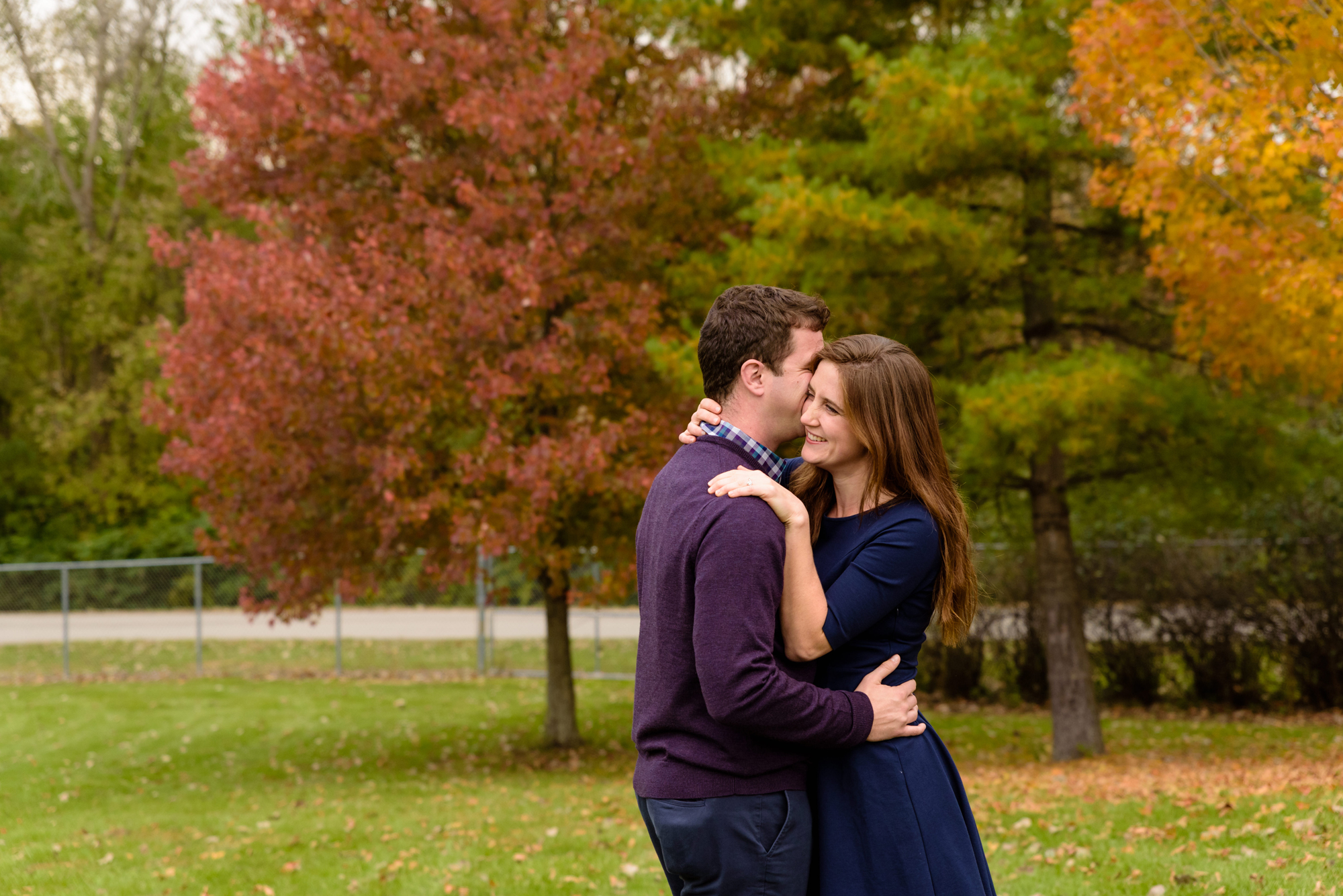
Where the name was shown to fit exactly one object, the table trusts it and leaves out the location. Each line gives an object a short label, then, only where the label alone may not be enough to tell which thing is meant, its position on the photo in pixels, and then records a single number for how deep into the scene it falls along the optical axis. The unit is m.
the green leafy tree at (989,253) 7.96
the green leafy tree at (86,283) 27.39
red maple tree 8.88
